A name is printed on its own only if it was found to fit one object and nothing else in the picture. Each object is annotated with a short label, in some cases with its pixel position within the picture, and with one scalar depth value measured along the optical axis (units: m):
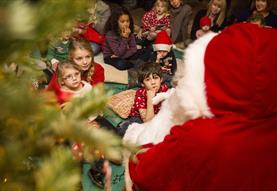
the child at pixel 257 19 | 2.95
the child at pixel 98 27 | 2.96
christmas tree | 0.34
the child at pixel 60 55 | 2.39
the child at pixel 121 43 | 2.86
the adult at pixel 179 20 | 3.30
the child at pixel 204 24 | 3.23
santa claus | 1.05
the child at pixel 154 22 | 3.08
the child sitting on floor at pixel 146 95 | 2.10
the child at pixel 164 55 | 2.65
